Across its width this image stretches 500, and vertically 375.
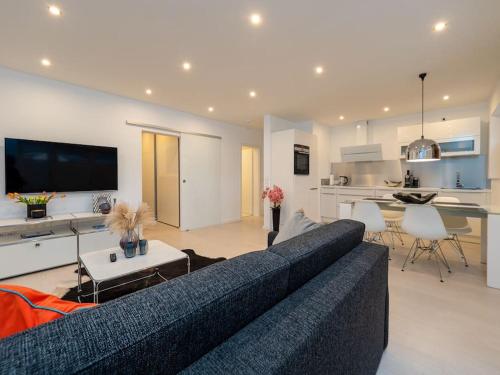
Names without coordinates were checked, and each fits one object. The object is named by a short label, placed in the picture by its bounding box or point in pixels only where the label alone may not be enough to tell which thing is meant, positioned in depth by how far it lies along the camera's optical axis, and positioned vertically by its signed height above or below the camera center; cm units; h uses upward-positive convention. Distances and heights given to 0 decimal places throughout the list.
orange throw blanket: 61 -34
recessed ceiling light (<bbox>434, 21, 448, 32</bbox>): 215 +143
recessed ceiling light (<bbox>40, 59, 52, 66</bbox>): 280 +145
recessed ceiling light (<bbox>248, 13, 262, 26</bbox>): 205 +144
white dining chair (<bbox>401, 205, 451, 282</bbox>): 267 -48
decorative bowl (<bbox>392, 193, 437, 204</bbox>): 310 -22
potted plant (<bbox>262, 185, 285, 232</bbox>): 489 -38
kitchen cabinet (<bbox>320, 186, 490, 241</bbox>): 405 -26
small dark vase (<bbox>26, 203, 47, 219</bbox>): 297 -35
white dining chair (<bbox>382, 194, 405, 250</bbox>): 365 -55
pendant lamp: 308 +42
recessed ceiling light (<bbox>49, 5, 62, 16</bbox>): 195 +144
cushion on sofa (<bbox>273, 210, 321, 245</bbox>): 162 -31
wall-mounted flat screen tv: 298 +23
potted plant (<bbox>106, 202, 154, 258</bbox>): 216 -36
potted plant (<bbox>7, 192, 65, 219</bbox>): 295 -26
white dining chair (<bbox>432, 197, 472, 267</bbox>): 281 -55
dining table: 242 -38
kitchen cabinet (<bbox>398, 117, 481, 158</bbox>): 408 +86
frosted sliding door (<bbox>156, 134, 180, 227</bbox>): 521 +7
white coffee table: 186 -70
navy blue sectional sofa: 43 -35
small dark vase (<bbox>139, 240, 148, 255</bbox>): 226 -61
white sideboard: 265 -72
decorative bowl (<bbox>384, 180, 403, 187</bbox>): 505 -1
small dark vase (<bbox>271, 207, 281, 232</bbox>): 491 -69
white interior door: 500 +4
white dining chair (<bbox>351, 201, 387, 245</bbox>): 318 -45
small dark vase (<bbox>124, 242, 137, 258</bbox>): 217 -61
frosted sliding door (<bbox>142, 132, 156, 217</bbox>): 588 +35
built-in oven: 489 +49
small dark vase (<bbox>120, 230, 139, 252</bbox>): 217 -52
